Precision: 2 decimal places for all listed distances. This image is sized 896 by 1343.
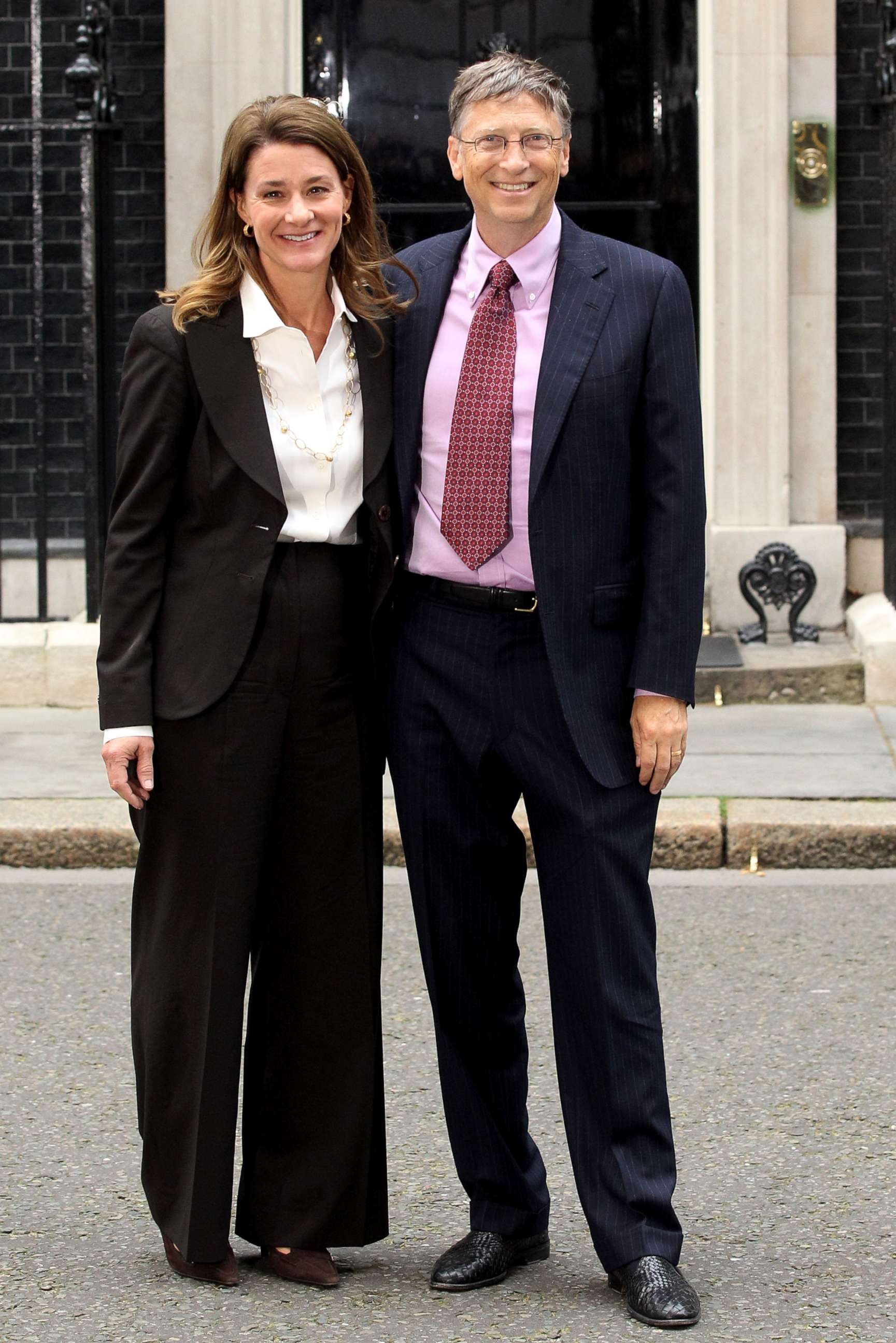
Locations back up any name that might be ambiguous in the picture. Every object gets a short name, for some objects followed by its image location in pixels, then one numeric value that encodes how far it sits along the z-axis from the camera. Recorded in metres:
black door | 8.88
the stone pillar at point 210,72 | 8.60
